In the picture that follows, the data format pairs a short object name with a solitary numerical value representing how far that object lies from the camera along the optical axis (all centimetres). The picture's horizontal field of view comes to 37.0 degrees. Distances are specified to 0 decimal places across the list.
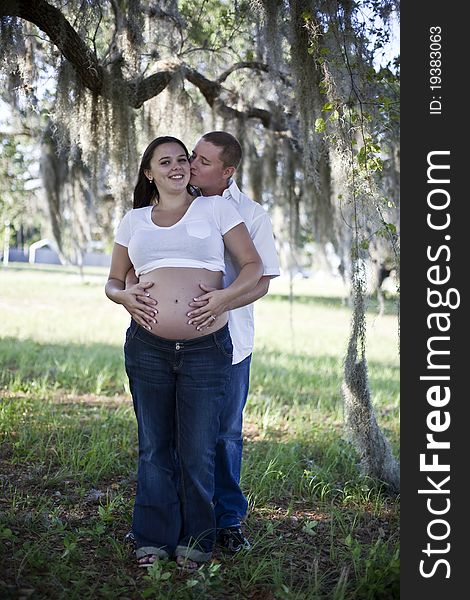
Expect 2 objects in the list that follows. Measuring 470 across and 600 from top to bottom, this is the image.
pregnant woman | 269
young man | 294
